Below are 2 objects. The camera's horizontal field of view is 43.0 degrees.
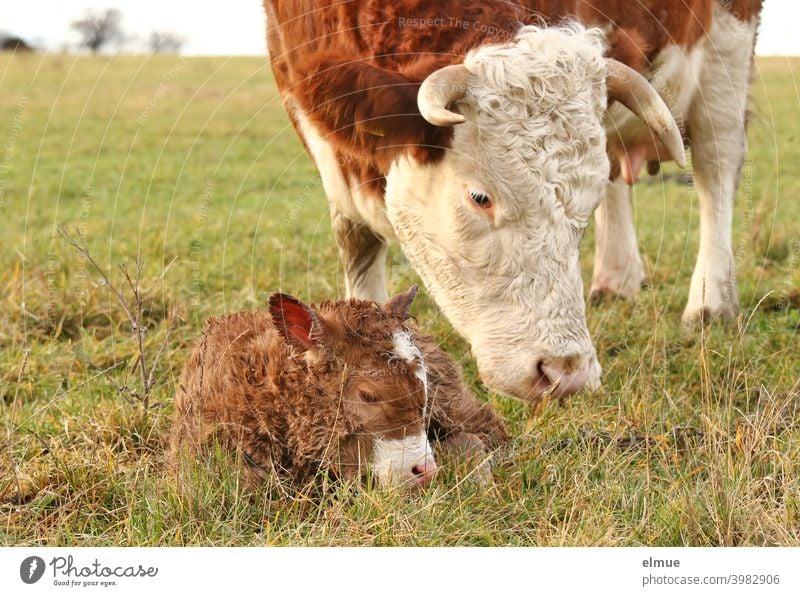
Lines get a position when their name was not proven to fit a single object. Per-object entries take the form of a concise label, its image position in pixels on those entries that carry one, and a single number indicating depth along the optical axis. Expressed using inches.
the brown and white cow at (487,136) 164.2
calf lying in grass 134.0
